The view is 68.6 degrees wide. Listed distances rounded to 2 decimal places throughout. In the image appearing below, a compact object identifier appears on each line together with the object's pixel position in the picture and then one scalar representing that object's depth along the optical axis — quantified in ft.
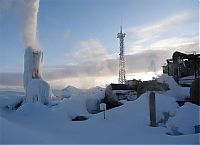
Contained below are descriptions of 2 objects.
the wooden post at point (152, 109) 26.31
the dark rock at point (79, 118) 35.57
